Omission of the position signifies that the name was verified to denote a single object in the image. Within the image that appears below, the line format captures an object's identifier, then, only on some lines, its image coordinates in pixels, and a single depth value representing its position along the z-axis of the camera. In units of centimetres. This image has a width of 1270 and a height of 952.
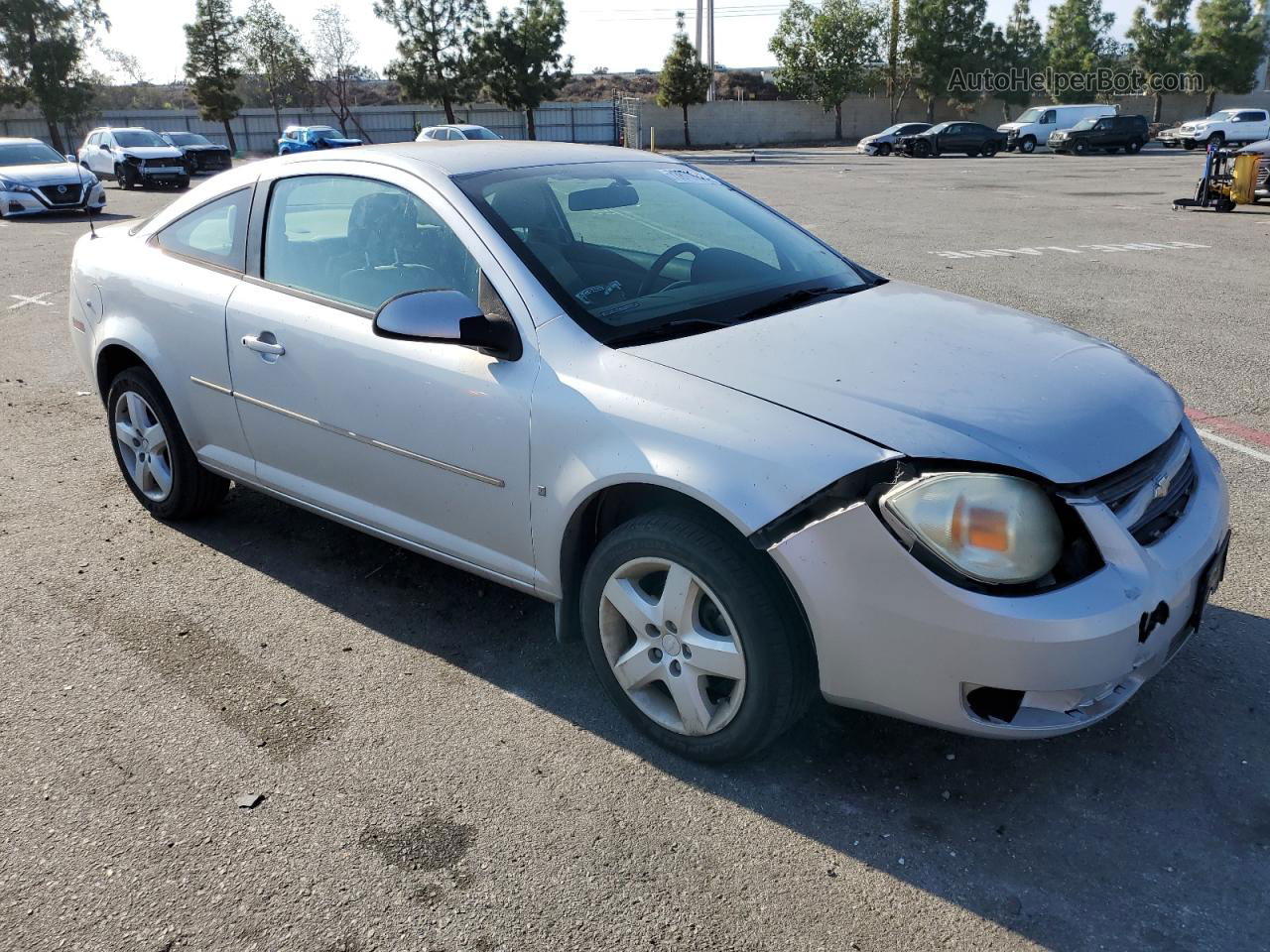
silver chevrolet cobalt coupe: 242
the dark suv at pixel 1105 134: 4172
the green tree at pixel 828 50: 5953
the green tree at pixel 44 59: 4834
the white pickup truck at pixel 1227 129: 4241
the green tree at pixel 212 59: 5403
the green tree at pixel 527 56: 5681
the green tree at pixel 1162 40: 6084
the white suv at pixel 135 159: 2588
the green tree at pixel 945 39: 5959
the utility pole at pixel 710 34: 6756
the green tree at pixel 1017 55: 6150
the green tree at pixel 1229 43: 5866
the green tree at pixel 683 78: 5828
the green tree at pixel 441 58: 5834
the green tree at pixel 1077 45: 6444
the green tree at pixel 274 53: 6481
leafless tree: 6725
